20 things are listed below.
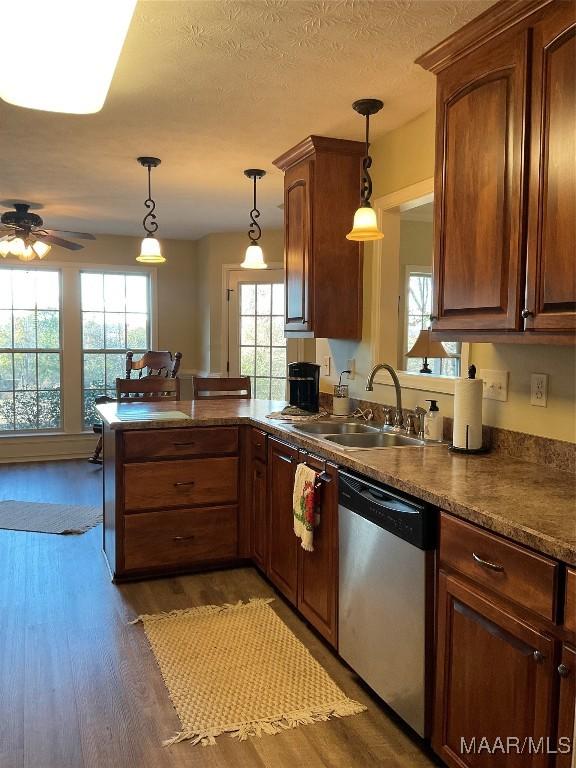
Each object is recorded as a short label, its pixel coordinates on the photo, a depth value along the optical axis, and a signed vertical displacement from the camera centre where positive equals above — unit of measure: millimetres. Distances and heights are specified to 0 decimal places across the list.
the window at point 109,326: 6715 +245
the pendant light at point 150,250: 3896 +622
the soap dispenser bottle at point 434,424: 2676 -315
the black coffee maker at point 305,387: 3652 -218
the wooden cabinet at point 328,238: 3420 +624
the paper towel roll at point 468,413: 2316 -232
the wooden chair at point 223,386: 4234 -256
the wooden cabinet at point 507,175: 1729 +547
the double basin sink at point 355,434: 2875 -409
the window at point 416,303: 5254 +408
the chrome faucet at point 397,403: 2947 -248
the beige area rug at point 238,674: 2127 -1253
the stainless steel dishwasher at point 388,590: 1862 -793
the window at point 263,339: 6328 +108
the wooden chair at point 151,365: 6047 -156
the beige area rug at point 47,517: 4164 -1190
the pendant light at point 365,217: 2777 +594
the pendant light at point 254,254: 4105 +633
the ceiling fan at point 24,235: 4953 +910
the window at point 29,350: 6414 -19
